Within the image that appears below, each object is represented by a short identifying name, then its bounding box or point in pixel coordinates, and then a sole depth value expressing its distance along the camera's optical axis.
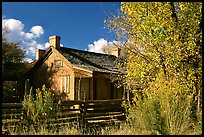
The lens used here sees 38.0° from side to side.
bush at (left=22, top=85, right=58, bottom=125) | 10.43
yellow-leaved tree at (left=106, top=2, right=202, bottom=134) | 9.14
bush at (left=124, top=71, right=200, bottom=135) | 8.55
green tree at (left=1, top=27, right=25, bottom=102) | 24.55
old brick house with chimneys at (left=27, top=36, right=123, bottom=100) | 23.14
